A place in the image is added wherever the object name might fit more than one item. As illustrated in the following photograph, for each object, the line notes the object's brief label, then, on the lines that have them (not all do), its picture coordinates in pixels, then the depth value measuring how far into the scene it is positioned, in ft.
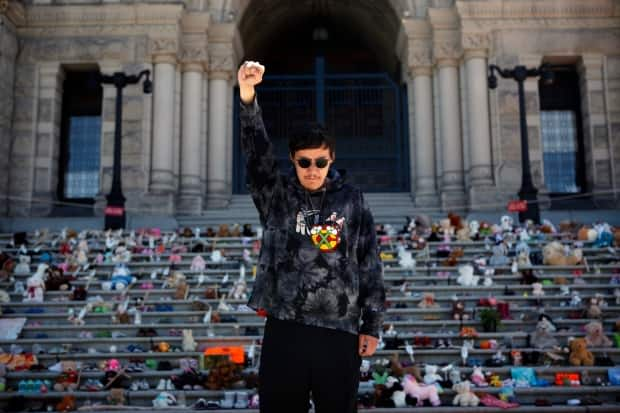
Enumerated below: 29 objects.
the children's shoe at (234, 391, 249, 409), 24.55
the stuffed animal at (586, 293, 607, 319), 32.04
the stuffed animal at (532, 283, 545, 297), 34.96
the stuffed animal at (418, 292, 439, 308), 33.71
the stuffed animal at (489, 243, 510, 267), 39.37
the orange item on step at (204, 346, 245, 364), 27.51
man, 9.98
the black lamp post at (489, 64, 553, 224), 49.96
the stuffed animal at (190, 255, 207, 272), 39.99
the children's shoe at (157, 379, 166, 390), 26.13
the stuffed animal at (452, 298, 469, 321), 32.42
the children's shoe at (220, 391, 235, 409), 24.54
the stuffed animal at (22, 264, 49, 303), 35.45
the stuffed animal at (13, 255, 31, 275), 39.99
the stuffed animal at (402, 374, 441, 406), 24.57
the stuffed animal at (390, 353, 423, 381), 26.18
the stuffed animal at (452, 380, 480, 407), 24.49
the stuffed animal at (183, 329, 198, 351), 29.63
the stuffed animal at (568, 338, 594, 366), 27.71
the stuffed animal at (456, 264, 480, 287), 36.42
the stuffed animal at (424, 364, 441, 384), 25.95
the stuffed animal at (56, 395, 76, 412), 24.70
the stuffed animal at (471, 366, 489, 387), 26.18
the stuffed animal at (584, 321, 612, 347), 29.37
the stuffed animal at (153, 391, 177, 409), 24.86
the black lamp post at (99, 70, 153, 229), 50.49
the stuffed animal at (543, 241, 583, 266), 39.32
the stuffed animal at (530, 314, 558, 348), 29.27
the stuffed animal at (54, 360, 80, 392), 26.50
